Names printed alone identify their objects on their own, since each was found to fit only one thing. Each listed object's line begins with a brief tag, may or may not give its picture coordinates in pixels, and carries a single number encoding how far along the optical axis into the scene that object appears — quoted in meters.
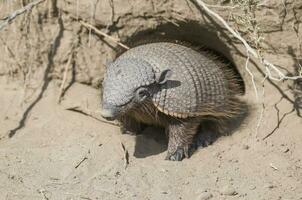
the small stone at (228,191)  10.09
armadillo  10.77
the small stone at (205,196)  10.00
